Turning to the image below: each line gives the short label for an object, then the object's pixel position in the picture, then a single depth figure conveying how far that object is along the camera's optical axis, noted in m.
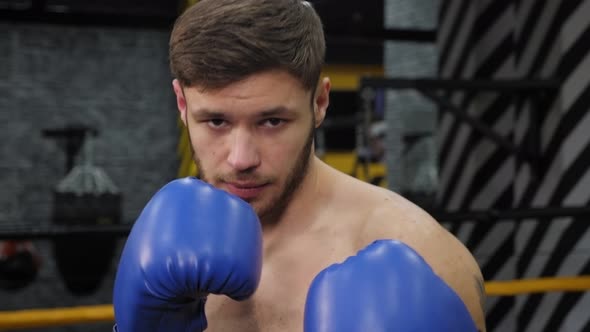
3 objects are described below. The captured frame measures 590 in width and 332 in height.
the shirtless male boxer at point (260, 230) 1.08
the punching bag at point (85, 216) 5.03
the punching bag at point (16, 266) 4.93
